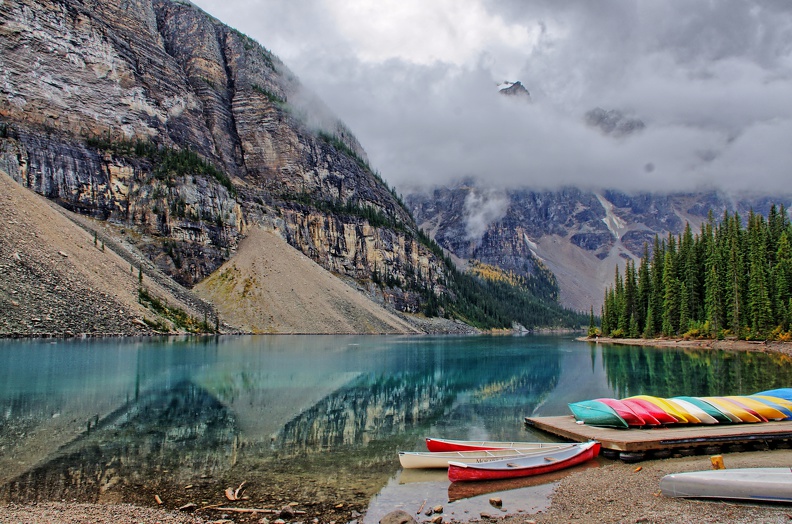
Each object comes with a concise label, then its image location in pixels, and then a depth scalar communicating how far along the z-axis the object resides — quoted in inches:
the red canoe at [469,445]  730.2
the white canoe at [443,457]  681.6
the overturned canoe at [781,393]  928.8
